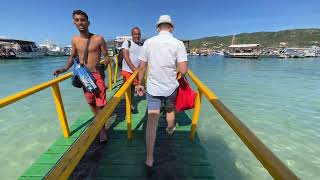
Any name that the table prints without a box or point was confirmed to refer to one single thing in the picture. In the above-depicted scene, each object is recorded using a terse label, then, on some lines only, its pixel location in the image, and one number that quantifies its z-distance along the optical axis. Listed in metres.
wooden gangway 0.81
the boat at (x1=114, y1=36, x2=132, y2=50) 18.57
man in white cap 1.59
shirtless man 1.97
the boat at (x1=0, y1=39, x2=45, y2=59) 29.10
